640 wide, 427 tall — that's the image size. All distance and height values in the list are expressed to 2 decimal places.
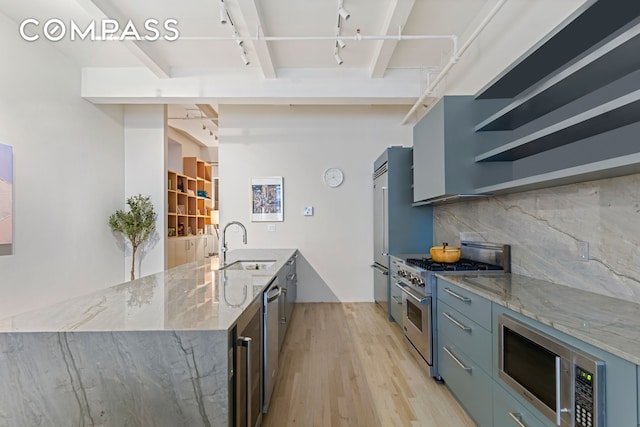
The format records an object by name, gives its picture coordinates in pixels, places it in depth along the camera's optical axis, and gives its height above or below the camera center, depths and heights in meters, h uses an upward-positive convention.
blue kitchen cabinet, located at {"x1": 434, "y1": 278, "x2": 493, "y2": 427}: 1.87 -0.83
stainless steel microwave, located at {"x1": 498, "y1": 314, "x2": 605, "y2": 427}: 1.12 -0.62
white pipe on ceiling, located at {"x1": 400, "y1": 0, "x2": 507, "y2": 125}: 2.43 +1.46
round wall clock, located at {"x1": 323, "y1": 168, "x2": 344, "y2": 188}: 5.28 +0.61
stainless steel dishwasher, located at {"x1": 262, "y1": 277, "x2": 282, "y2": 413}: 2.06 -0.80
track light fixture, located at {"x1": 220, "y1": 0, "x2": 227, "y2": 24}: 2.80 +1.70
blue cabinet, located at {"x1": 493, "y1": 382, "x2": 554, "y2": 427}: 1.45 -0.91
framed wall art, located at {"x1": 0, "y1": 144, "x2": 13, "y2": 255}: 3.29 +0.17
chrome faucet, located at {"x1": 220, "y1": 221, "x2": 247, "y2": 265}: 3.05 -0.30
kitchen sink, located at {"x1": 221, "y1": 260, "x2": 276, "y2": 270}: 3.16 -0.47
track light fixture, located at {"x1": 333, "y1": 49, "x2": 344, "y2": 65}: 3.60 +1.70
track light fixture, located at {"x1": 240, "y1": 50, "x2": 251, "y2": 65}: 3.54 +1.67
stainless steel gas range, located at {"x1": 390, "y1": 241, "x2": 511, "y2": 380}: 2.67 -0.57
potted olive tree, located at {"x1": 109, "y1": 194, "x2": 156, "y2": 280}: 4.93 -0.08
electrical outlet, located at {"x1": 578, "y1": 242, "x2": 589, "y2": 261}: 1.89 -0.20
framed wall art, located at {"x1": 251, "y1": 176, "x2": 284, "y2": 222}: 5.25 +0.29
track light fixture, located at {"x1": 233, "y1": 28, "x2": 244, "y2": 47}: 3.21 +1.77
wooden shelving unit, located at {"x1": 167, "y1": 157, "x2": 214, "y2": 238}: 6.62 +0.40
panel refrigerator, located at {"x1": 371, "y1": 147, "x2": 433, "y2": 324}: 4.18 +0.01
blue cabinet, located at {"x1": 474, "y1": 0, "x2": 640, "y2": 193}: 1.47 +0.69
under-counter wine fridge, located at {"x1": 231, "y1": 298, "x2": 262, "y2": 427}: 1.40 -0.72
